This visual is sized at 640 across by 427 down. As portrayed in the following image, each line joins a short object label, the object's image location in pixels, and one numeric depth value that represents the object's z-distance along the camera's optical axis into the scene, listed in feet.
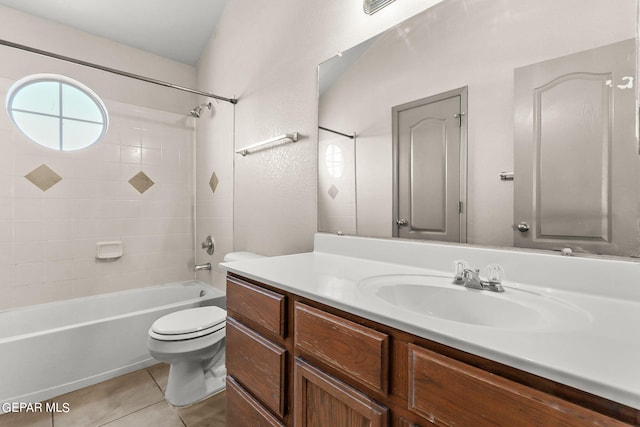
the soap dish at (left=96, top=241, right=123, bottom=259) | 7.77
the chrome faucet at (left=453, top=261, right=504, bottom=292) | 2.64
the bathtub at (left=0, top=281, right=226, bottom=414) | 5.29
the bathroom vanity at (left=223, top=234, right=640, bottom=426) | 1.38
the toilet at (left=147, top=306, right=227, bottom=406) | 5.00
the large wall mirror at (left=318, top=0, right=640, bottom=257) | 2.50
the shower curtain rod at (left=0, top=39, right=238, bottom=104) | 5.34
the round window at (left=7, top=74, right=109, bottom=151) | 7.09
